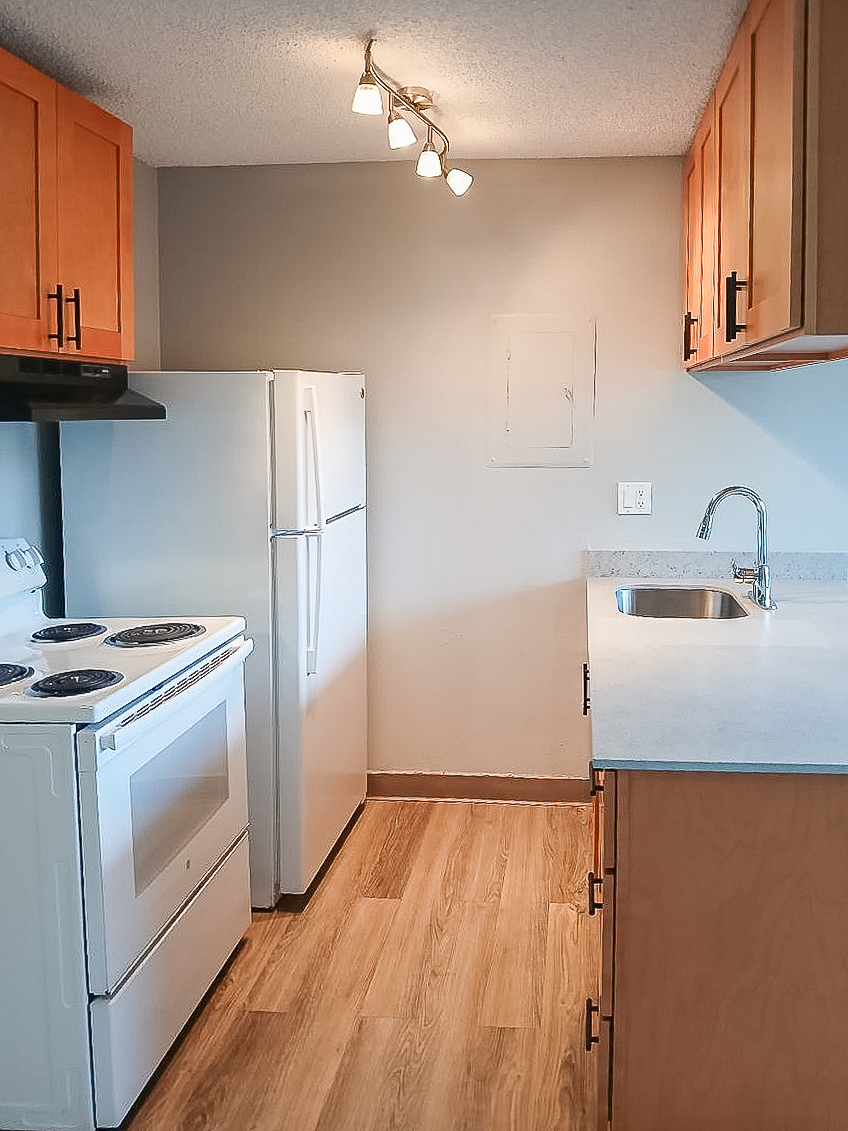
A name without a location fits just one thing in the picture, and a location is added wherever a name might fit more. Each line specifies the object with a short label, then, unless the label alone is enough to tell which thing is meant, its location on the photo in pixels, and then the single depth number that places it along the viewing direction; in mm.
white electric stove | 2332
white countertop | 2066
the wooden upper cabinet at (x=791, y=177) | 2076
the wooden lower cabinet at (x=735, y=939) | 2051
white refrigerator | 3445
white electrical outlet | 4258
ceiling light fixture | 2916
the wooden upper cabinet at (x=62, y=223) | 2674
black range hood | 2791
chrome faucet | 3637
